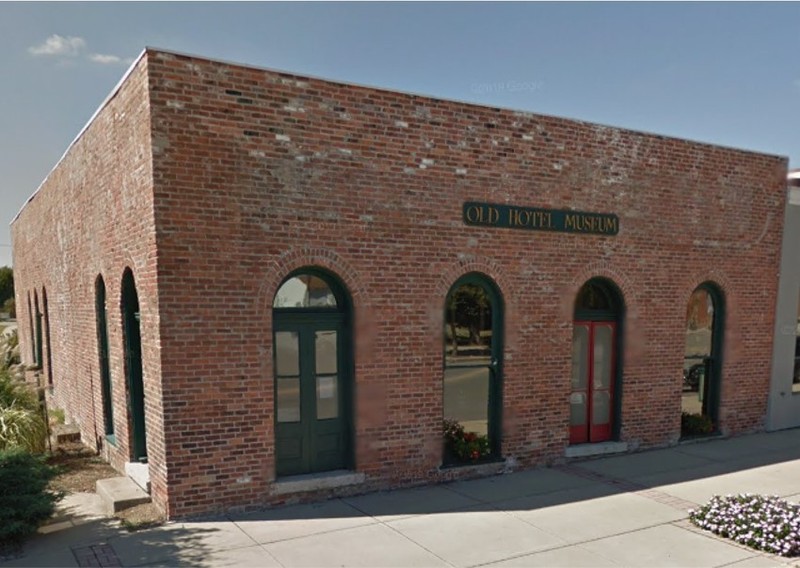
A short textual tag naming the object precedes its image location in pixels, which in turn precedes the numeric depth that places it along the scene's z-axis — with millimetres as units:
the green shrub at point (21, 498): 5352
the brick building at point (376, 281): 5988
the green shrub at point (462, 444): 7566
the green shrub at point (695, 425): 9547
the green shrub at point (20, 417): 7672
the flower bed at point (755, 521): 5375
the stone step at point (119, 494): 6238
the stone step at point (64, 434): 9289
